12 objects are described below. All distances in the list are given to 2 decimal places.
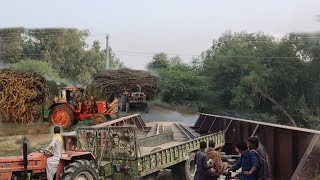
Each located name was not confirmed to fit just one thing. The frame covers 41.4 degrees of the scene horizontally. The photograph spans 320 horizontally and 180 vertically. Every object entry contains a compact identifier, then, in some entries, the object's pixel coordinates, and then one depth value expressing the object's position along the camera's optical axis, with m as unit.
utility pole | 38.16
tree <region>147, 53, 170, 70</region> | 61.19
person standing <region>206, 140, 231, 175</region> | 6.46
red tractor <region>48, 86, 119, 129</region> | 20.25
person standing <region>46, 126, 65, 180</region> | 7.32
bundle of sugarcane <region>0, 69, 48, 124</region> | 21.36
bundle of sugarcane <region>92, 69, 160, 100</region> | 26.86
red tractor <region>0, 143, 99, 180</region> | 7.15
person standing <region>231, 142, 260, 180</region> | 5.56
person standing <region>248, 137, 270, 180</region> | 5.63
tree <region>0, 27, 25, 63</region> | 49.25
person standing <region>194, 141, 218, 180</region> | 6.32
